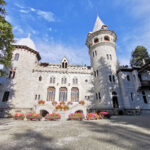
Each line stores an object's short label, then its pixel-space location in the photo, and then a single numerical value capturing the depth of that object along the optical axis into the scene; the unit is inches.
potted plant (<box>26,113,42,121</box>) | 515.2
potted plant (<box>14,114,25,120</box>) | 557.3
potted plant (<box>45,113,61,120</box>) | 509.4
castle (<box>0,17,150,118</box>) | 719.1
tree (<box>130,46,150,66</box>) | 1122.4
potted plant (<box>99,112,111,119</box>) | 550.3
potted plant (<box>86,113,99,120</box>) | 531.0
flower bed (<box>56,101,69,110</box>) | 614.5
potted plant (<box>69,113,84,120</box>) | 507.5
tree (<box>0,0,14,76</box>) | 454.9
